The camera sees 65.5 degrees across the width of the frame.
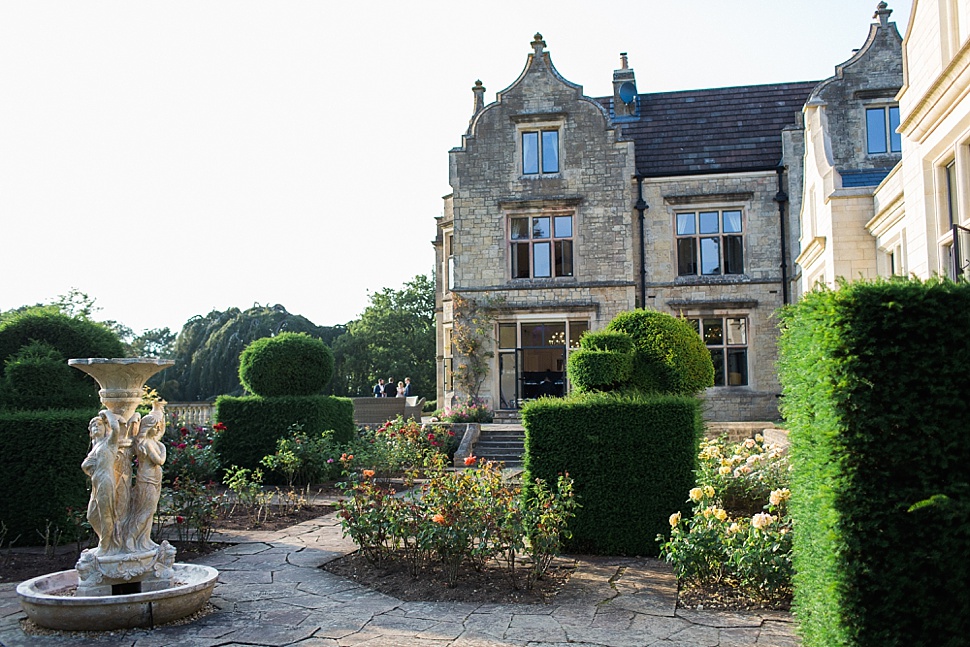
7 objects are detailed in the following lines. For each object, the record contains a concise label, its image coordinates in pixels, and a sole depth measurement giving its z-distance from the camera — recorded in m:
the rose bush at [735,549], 6.09
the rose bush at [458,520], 6.85
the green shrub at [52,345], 9.76
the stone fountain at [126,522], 5.93
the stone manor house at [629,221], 21.19
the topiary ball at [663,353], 11.69
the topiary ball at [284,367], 15.49
